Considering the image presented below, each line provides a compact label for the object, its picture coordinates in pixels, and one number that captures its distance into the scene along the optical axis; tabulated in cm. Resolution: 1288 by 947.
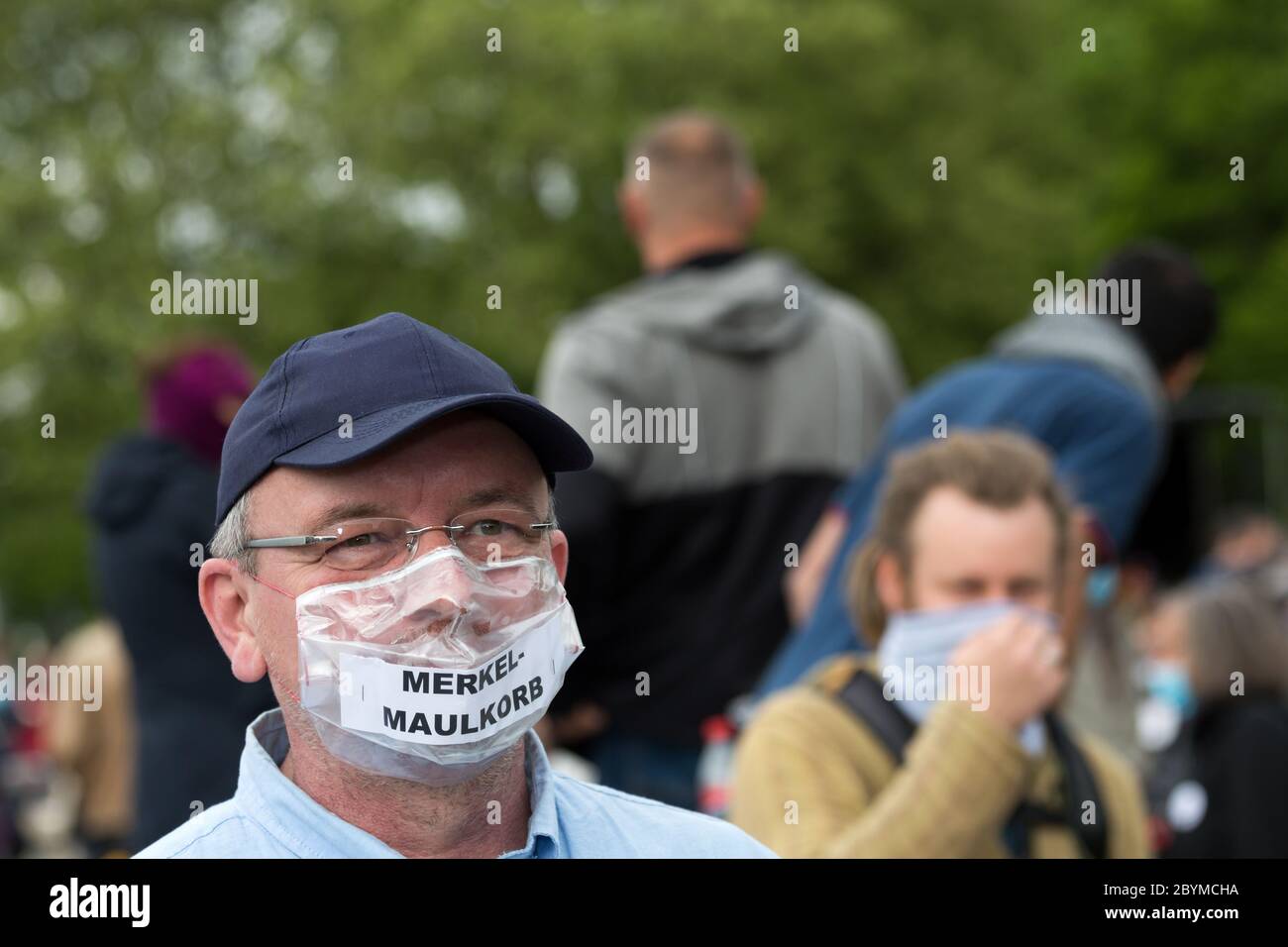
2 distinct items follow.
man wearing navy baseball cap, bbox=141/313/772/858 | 222
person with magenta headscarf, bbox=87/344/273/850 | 502
